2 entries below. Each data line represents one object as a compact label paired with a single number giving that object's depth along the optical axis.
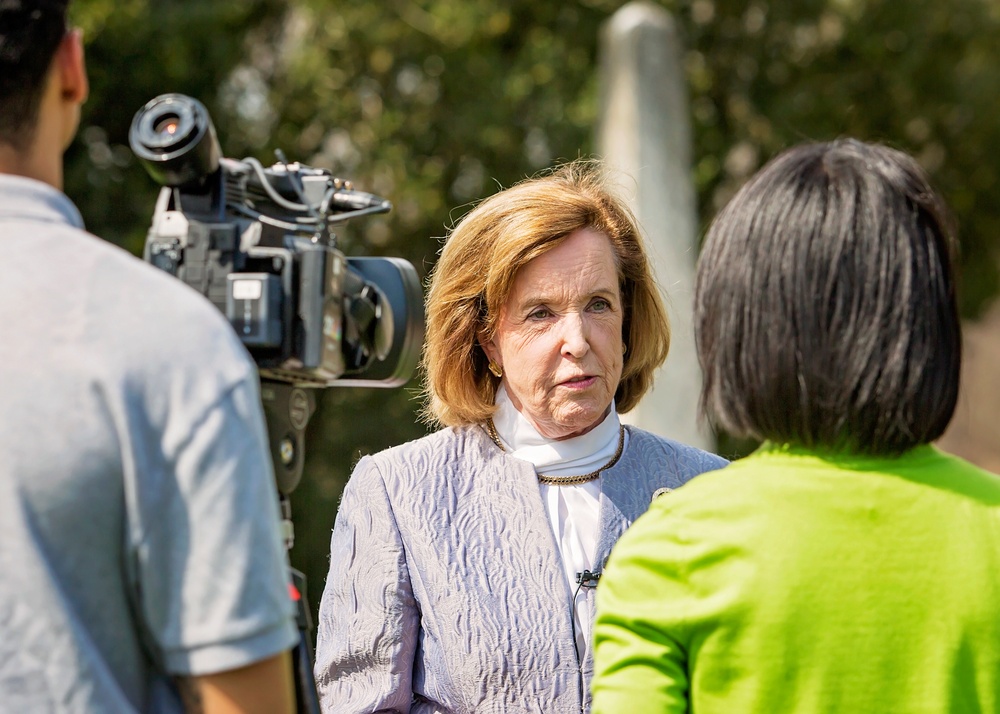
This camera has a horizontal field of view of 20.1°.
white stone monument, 7.31
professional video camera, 2.17
